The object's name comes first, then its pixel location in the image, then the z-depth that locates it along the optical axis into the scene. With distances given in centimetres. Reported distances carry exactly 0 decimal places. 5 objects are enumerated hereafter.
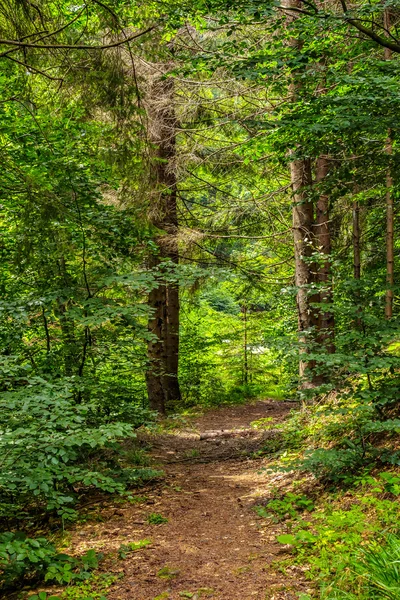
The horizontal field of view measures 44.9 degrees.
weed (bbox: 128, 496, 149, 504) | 542
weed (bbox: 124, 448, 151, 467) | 677
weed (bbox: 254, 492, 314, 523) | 469
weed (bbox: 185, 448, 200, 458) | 759
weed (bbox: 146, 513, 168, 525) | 490
